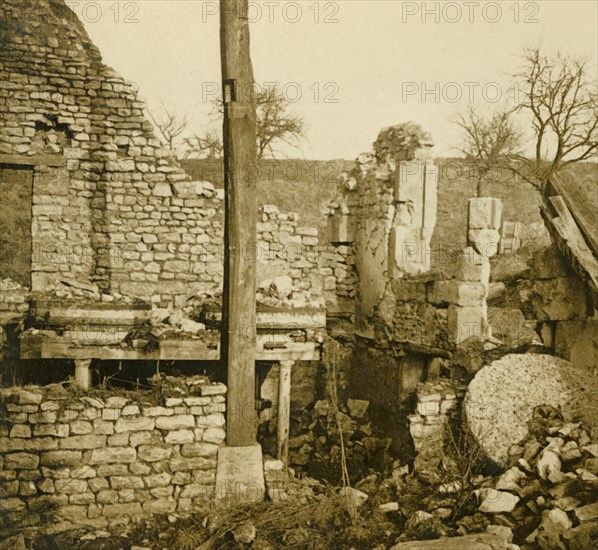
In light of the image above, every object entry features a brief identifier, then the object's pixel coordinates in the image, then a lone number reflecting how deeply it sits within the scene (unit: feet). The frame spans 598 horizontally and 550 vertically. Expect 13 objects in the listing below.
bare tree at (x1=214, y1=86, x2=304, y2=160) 62.18
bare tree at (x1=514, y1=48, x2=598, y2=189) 51.70
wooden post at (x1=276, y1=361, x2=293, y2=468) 22.90
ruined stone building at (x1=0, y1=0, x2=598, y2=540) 22.13
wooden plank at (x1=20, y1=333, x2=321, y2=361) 20.36
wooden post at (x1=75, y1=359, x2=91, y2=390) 20.75
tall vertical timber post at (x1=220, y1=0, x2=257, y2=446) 17.40
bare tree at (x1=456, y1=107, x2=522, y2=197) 63.67
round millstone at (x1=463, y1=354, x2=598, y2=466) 18.19
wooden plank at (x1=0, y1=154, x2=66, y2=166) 31.99
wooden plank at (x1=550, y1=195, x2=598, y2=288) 21.24
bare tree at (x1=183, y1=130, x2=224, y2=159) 63.93
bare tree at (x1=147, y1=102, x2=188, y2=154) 62.28
